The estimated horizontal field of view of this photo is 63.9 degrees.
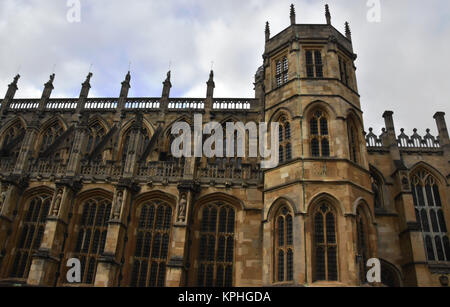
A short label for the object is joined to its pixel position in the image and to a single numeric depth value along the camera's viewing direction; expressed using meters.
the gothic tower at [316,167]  15.08
